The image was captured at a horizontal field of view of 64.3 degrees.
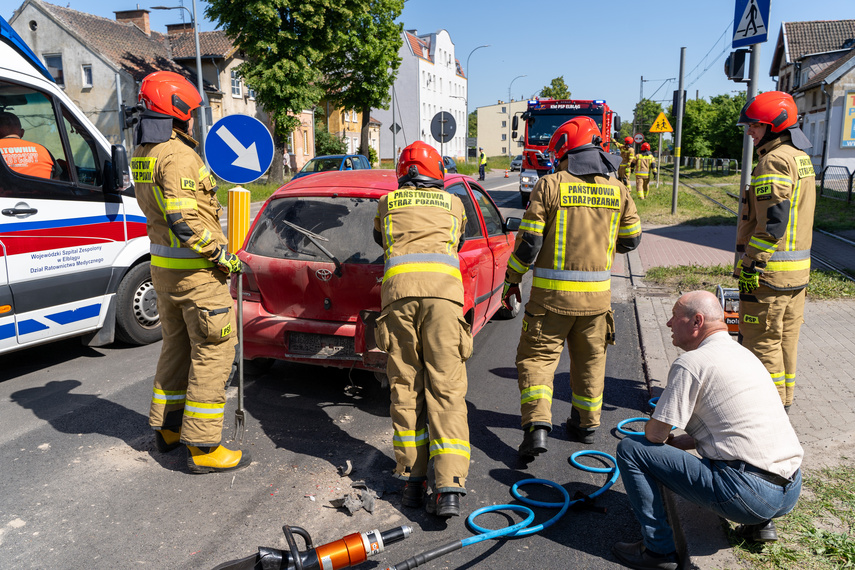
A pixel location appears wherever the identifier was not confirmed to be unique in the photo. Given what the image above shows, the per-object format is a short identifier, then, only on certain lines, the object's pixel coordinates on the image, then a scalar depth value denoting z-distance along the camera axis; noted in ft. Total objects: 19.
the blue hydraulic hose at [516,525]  10.38
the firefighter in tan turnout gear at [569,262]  13.91
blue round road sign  17.01
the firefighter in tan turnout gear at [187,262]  13.03
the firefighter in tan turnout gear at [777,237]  14.88
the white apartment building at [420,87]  226.99
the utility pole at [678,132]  54.39
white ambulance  17.78
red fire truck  66.69
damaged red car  16.02
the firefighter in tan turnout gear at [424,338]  12.17
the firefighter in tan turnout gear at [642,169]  68.90
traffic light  25.40
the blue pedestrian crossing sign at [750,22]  23.48
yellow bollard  14.53
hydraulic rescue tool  9.69
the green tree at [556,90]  261.85
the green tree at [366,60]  112.37
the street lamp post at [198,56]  81.71
